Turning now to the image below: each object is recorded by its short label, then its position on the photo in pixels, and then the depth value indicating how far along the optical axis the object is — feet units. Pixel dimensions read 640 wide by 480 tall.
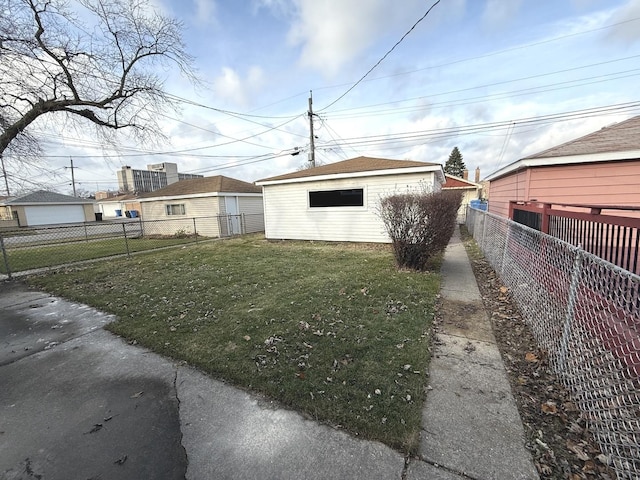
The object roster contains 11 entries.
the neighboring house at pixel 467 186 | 87.17
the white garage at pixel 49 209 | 94.02
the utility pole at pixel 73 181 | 147.20
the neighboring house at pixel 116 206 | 151.71
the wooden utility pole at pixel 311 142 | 59.30
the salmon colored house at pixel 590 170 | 19.63
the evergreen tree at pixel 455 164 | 173.17
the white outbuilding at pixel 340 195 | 32.73
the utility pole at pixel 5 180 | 25.13
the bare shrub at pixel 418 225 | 20.13
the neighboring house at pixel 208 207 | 54.08
